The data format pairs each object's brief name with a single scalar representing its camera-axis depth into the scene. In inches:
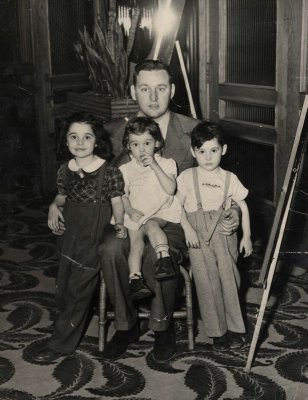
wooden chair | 101.0
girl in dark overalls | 100.6
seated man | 97.3
